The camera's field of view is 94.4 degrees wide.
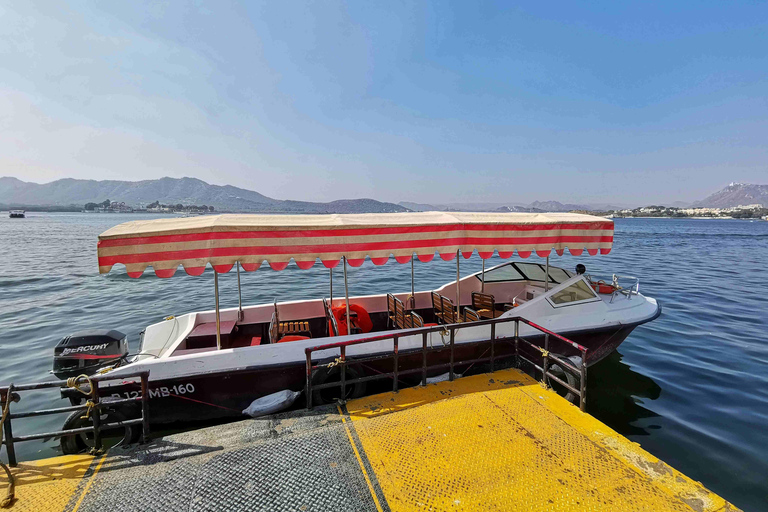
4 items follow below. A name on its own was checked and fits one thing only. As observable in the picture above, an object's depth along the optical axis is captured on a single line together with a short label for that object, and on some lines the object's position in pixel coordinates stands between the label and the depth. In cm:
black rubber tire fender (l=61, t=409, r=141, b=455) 503
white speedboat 524
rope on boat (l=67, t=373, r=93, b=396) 409
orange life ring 727
